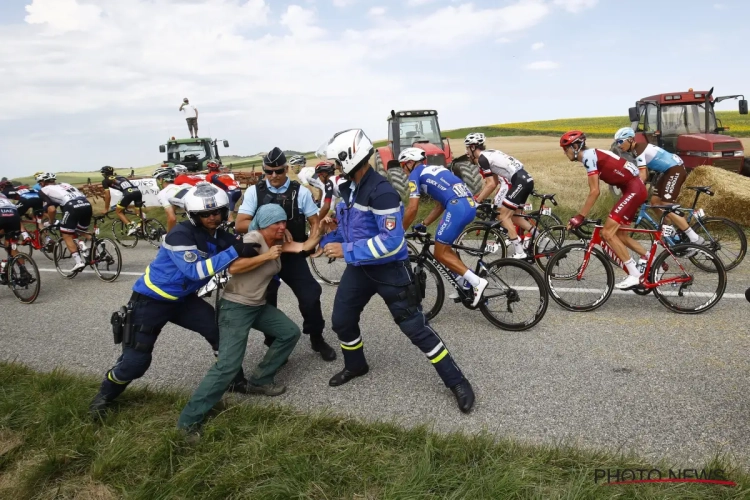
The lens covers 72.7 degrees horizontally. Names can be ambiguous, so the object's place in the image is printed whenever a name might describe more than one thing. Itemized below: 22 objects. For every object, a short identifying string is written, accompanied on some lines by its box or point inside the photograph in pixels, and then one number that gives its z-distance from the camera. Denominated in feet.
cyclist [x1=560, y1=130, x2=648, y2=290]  19.79
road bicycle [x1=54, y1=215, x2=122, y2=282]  31.55
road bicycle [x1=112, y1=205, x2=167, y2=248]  43.06
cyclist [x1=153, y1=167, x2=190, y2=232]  33.64
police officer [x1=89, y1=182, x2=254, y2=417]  12.87
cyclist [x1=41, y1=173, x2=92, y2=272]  31.81
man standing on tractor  76.48
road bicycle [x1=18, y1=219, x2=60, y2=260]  36.63
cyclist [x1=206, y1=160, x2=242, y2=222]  38.52
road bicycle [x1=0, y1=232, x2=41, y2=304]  27.68
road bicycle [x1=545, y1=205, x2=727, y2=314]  18.74
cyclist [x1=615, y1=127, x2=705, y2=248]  27.32
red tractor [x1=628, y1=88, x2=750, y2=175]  44.57
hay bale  32.30
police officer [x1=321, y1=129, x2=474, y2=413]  13.16
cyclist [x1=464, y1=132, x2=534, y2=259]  26.73
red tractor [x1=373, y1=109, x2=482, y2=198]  47.57
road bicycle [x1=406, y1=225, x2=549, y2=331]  18.11
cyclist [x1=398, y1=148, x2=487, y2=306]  18.78
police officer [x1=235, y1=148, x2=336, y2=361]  16.56
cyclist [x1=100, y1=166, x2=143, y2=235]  44.42
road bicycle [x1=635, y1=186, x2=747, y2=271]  22.86
